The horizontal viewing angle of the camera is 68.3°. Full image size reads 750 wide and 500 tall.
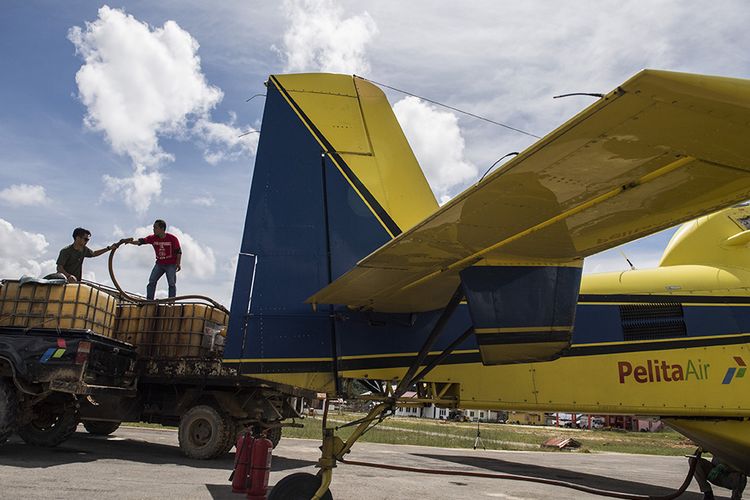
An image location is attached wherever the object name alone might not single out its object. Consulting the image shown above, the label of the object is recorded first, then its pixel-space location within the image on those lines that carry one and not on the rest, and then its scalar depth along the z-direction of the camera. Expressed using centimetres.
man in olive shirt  972
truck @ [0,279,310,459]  823
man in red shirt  1039
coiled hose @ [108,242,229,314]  941
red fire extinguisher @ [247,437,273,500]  567
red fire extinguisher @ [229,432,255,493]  610
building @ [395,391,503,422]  7081
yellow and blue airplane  353
